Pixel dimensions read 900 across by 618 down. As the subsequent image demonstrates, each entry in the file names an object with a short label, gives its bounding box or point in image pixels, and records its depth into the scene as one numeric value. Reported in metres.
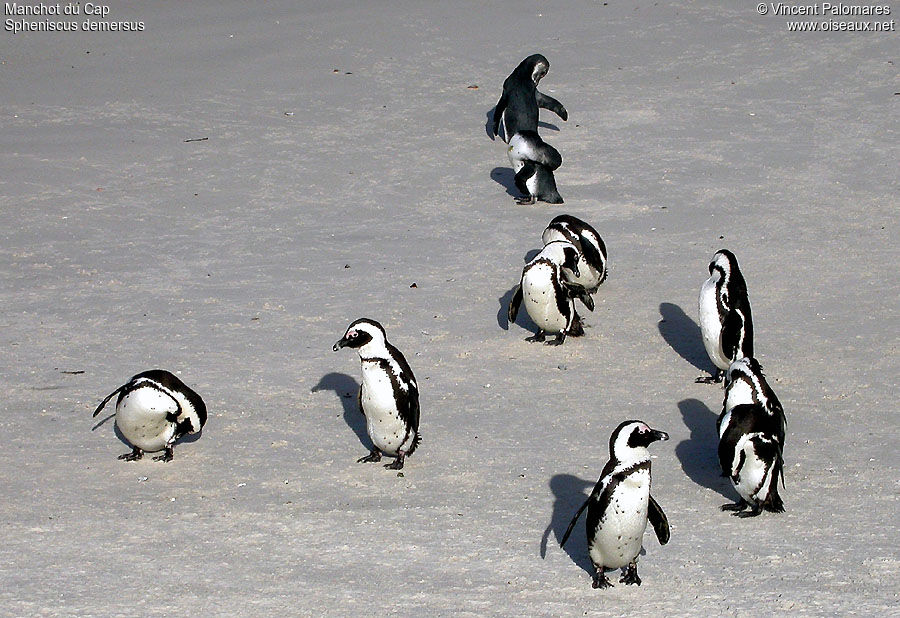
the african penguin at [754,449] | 10.41
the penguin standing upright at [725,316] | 13.10
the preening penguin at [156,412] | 11.28
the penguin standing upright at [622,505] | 9.27
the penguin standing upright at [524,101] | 20.94
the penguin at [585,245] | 15.29
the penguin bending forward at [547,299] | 14.04
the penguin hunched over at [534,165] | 18.69
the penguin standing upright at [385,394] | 11.26
